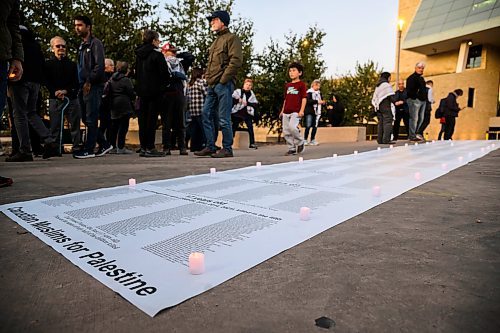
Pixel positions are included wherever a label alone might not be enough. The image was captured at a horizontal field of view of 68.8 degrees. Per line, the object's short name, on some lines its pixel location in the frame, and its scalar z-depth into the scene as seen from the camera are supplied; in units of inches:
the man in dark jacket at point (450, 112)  471.2
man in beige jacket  219.1
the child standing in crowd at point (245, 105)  347.3
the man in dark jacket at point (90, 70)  212.2
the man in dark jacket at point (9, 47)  117.4
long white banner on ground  50.6
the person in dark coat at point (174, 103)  264.2
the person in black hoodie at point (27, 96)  182.9
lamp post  611.5
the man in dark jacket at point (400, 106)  431.4
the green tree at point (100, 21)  350.6
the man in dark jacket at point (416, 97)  394.6
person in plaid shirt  285.3
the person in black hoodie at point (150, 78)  227.6
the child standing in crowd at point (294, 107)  253.3
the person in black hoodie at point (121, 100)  259.6
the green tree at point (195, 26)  429.7
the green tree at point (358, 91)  754.6
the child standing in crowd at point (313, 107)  398.0
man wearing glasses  230.4
